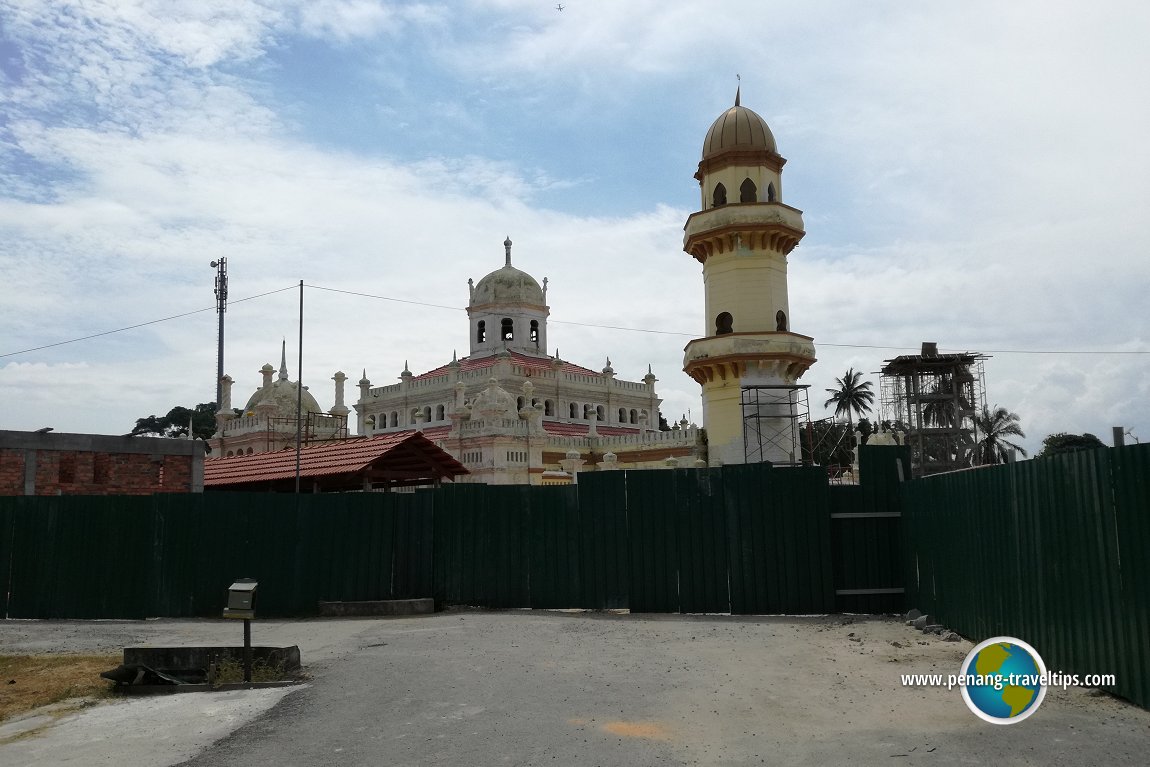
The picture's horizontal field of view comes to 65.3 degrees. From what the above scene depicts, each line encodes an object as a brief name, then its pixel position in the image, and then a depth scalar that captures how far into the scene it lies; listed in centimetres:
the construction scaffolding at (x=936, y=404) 5925
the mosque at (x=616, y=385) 2928
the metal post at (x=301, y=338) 2339
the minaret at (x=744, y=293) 2906
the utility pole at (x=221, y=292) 4931
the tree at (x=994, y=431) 6412
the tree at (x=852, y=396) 7706
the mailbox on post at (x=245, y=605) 990
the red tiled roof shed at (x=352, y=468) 2123
